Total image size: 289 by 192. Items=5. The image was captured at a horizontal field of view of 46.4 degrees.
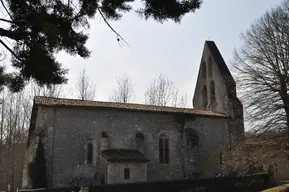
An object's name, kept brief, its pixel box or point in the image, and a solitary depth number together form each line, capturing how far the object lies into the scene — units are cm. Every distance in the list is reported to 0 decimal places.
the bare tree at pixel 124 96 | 4484
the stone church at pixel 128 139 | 2416
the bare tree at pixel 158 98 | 4532
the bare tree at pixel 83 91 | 4253
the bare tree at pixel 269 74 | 2097
